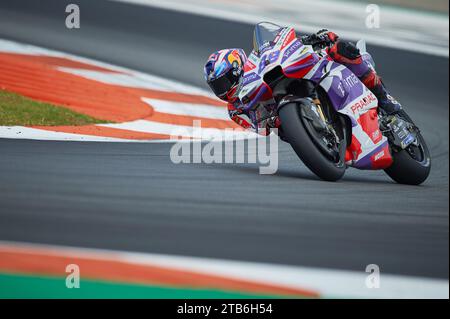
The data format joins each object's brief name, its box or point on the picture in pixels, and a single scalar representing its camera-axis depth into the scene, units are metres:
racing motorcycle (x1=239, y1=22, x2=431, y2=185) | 12.20
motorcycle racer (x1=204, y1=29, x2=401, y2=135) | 13.27
